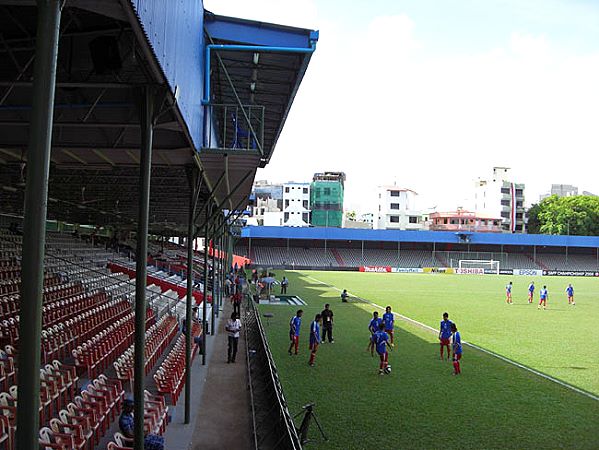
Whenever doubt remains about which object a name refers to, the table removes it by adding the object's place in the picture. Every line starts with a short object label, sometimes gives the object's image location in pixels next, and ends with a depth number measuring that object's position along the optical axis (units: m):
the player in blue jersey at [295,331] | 16.20
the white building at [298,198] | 121.25
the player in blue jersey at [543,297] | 30.44
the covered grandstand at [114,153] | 3.19
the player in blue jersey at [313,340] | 15.14
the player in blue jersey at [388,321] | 17.00
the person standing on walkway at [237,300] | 24.21
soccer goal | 77.36
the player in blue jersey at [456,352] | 14.09
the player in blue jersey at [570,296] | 33.53
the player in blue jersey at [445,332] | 15.79
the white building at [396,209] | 115.88
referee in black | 18.62
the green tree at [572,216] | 100.31
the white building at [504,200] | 114.88
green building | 114.31
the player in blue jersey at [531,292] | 33.09
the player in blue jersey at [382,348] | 13.95
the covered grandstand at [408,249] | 76.81
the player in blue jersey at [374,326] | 16.05
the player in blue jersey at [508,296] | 32.94
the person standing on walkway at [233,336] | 15.42
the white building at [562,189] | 163.54
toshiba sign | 73.66
